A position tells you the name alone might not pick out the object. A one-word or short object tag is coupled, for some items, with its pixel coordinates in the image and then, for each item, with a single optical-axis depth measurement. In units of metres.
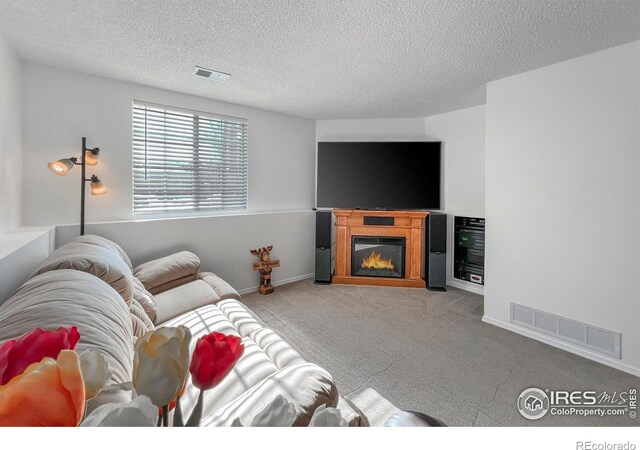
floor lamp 2.57
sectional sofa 0.86
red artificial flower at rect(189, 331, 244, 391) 0.33
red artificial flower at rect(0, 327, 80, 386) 0.29
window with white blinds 3.21
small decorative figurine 3.85
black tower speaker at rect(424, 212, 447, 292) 4.02
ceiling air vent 2.70
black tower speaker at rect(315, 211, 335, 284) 4.28
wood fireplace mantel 4.16
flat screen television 4.29
